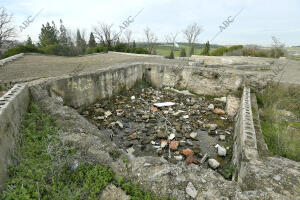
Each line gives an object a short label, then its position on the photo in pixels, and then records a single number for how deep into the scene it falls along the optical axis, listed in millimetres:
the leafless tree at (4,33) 17300
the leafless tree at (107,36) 25983
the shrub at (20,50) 10859
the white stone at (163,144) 4124
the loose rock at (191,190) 1800
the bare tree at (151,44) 31875
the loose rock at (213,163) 3496
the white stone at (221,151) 3889
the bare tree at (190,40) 27912
